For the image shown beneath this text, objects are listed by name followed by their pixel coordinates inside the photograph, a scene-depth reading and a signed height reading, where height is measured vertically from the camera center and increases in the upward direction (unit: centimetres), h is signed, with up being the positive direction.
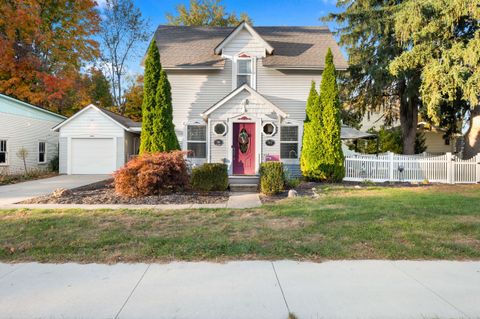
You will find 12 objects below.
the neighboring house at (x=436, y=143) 2638 +130
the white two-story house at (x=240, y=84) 1367 +333
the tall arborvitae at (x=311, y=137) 1273 +86
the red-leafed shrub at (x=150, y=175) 931 -58
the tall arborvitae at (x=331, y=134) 1259 +98
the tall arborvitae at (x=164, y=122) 1227 +143
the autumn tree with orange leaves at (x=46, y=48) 2177 +854
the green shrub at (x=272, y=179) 995 -71
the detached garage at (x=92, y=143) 1720 +76
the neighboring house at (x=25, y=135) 1597 +119
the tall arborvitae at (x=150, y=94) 1235 +257
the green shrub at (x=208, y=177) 1033 -69
